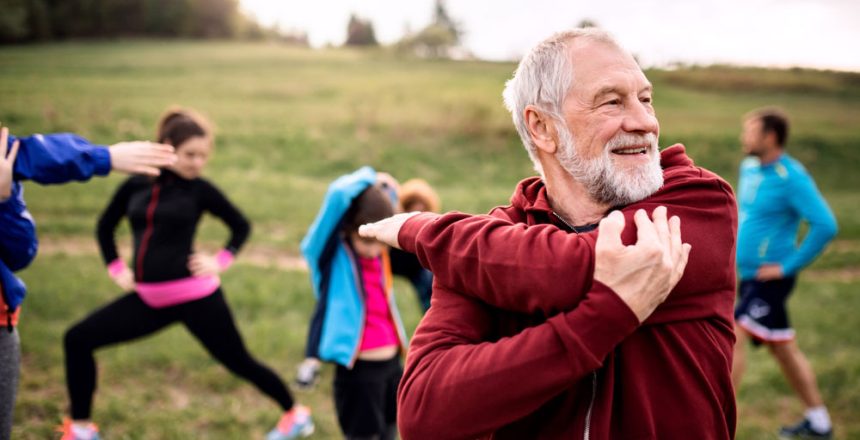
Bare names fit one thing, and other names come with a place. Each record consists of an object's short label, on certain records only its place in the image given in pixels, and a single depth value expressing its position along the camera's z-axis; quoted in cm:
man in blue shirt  507
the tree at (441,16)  8675
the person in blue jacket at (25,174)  264
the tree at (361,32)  8056
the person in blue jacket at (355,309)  365
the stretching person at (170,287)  421
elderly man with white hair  140
